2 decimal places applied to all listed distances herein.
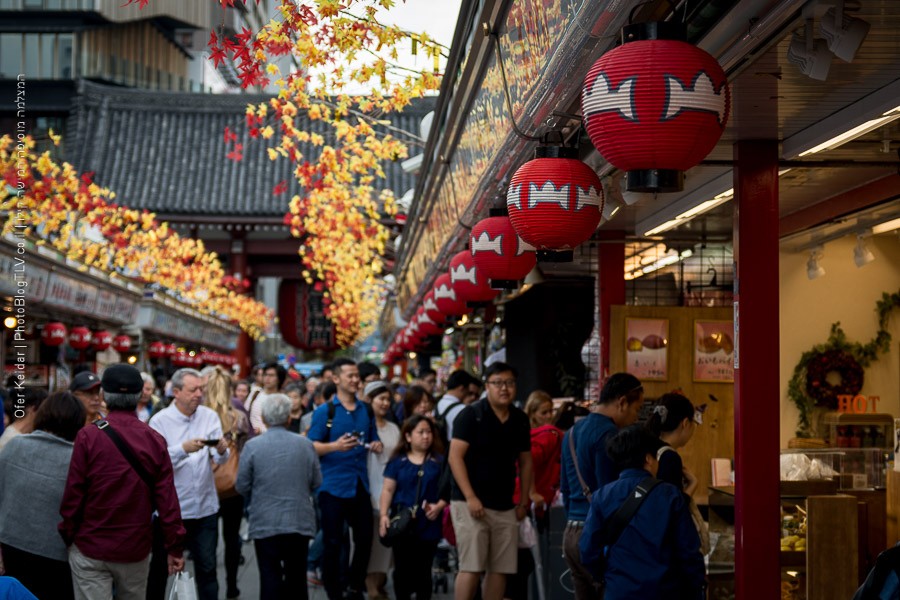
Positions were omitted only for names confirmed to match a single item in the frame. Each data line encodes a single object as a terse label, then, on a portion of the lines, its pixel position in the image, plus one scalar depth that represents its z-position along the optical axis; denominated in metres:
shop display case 7.82
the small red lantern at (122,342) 22.30
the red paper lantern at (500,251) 8.02
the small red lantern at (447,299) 12.29
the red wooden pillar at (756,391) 6.88
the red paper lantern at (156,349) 28.27
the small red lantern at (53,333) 17.41
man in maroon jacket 6.95
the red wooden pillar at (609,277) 12.27
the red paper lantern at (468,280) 9.99
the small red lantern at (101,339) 21.12
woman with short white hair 8.78
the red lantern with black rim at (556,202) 5.36
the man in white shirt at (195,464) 8.97
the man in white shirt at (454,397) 12.34
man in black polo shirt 8.48
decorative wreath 12.15
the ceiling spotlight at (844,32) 4.45
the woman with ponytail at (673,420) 7.02
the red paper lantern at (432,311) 14.77
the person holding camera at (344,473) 10.19
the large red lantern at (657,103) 3.82
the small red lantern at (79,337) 19.30
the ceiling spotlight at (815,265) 11.91
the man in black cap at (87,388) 8.48
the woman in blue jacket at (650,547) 5.69
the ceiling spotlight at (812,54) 4.79
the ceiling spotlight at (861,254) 11.05
